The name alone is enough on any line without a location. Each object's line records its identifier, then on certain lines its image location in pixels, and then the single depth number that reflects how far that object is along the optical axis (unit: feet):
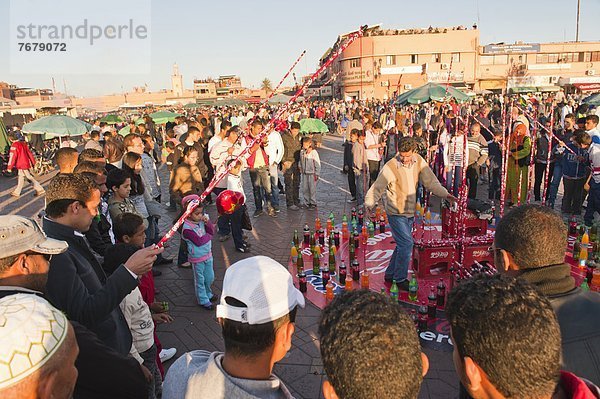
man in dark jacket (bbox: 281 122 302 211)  33.30
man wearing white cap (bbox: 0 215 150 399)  6.93
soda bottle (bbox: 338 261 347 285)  19.79
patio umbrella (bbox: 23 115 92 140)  39.45
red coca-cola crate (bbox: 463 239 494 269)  19.44
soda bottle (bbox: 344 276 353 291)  18.90
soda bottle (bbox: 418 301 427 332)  15.75
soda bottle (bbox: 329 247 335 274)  20.80
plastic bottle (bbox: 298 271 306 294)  19.03
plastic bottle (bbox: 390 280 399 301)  17.61
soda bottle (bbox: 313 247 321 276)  21.59
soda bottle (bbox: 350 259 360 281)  19.94
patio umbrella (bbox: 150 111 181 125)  67.74
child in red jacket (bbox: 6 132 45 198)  39.40
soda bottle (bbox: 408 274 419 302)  18.19
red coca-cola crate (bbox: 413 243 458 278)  19.81
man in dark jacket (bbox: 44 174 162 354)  8.34
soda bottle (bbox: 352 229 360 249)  24.64
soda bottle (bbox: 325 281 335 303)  18.51
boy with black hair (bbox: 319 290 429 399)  4.42
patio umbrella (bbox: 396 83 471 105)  42.52
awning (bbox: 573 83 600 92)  84.67
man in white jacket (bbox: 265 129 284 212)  30.63
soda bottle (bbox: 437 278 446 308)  17.20
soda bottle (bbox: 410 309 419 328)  16.20
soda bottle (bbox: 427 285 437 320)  16.51
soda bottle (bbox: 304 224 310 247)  25.28
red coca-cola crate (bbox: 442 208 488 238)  22.65
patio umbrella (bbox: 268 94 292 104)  81.23
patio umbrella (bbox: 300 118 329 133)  46.88
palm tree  290.56
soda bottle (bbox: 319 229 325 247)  25.44
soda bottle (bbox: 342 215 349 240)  26.48
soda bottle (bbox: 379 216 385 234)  27.84
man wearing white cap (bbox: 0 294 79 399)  4.30
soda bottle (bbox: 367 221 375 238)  27.04
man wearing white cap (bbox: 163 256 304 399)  5.33
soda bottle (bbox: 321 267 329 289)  20.22
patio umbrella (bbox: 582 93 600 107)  54.85
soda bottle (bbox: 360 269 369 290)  18.63
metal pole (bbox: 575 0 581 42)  177.65
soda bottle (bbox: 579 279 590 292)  16.34
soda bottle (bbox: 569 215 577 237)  25.01
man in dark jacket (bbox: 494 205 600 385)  6.78
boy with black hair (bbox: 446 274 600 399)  4.91
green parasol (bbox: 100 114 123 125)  70.85
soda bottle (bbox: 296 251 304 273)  20.74
